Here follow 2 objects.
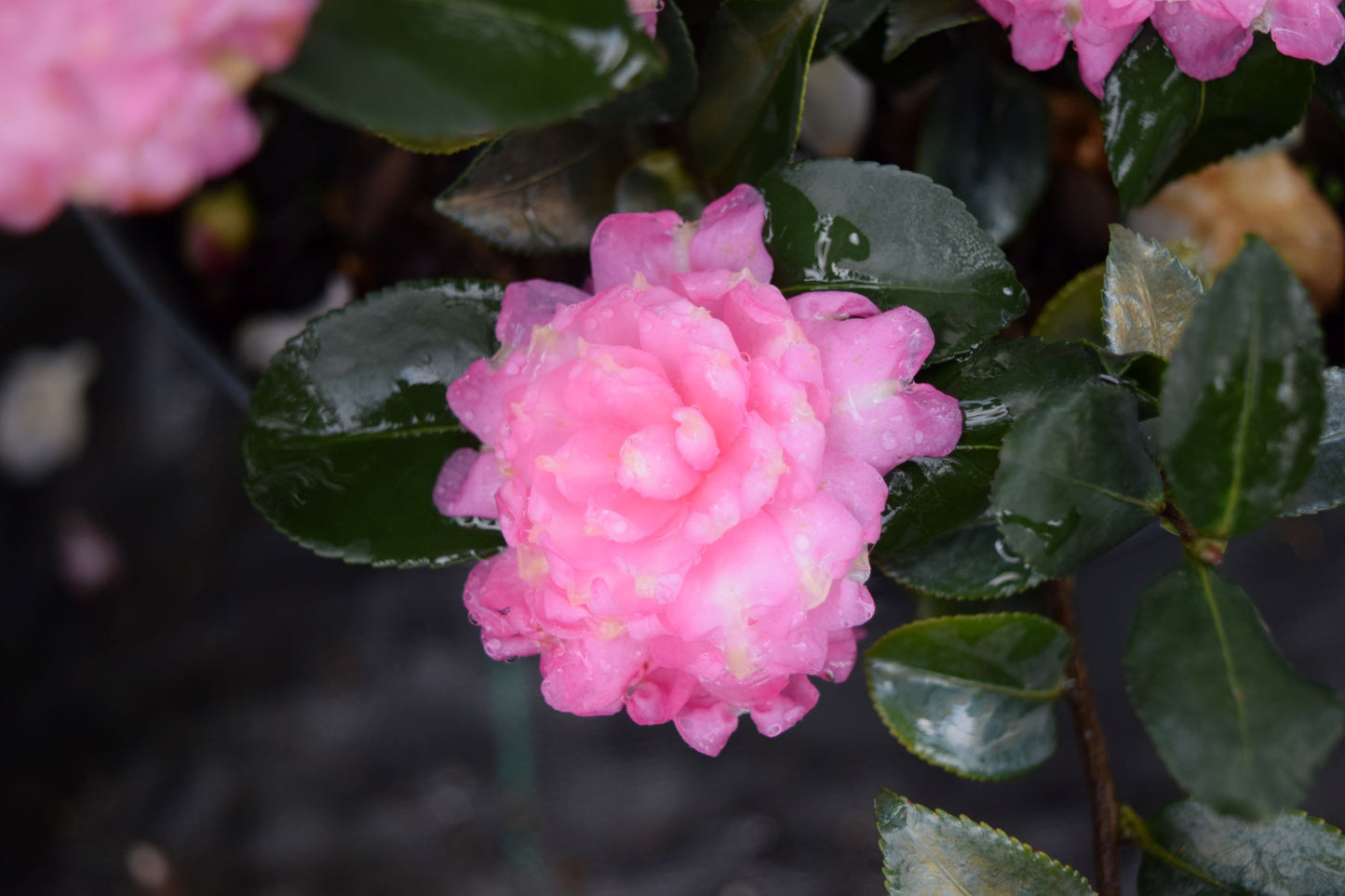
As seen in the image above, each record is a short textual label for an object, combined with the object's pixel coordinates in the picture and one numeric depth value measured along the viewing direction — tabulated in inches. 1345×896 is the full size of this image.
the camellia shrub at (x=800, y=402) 19.9
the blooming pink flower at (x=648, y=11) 20.8
